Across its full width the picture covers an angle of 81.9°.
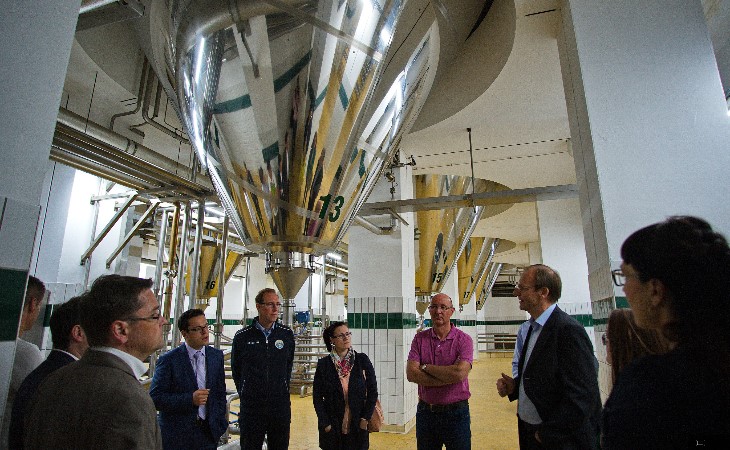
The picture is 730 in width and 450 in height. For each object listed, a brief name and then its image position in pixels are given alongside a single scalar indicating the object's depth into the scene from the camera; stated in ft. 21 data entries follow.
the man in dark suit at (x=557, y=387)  4.78
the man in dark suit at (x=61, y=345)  3.67
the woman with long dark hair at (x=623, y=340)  3.04
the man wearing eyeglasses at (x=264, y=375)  7.69
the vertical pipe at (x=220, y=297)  11.41
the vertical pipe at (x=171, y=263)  10.97
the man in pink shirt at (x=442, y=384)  7.18
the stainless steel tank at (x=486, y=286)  38.69
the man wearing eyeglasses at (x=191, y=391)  6.40
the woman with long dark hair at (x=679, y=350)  1.75
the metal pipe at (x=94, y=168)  7.92
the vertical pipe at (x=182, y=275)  9.82
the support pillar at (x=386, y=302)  14.14
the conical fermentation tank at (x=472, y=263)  29.63
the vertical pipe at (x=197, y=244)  9.70
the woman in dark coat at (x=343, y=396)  7.33
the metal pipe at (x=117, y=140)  8.69
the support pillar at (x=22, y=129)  2.61
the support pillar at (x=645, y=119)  5.18
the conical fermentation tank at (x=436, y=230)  16.53
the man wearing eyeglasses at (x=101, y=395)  2.59
